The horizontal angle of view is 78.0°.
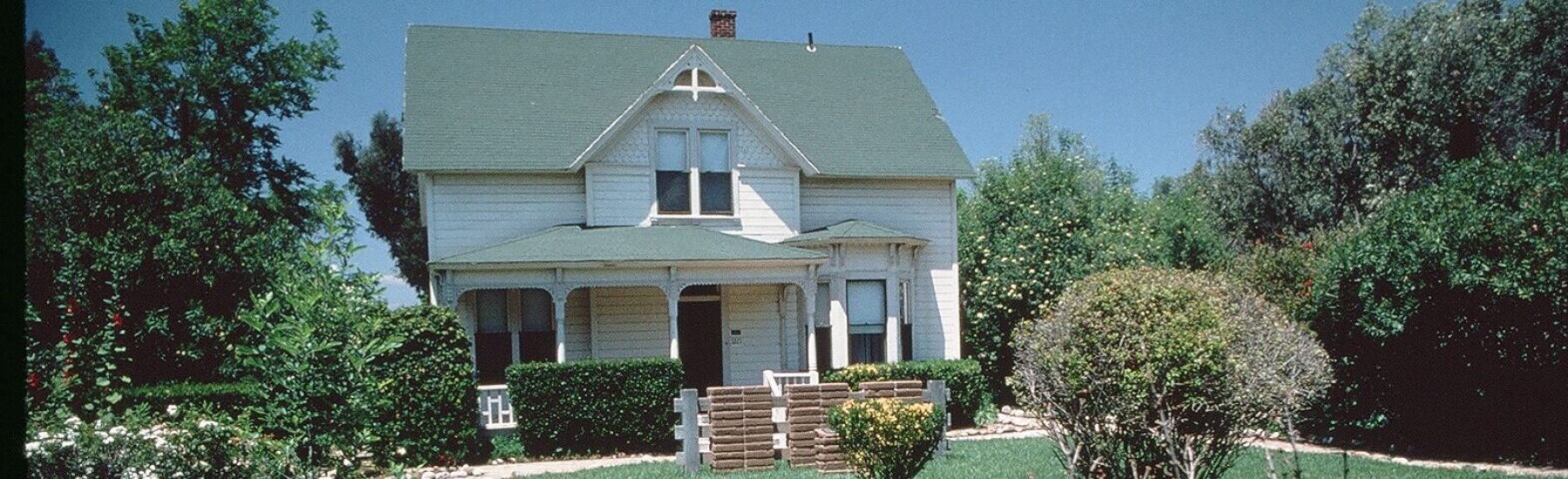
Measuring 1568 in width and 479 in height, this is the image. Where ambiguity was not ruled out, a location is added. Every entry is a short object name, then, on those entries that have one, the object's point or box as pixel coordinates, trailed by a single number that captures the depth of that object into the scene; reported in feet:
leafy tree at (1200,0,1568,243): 84.43
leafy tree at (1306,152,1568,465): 42.83
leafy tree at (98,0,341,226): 91.91
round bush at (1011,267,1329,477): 27.63
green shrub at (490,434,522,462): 52.49
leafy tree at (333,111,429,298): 151.12
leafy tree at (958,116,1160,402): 80.07
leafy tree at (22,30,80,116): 76.89
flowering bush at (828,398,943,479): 34.27
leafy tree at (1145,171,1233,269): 93.25
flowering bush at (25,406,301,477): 23.77
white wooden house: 59.36
